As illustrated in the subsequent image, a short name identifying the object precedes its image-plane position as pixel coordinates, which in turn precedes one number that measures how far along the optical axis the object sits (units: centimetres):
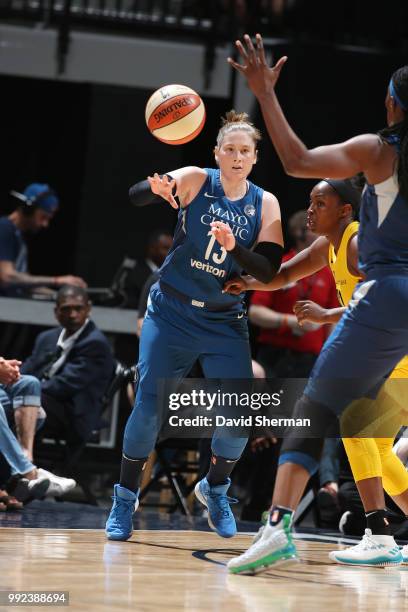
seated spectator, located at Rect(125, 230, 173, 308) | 2053
